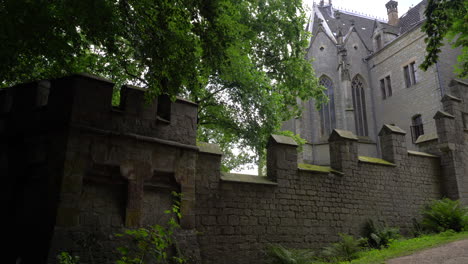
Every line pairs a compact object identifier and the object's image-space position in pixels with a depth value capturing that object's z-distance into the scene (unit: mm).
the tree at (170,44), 6266
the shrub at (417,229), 11062
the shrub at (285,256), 8086
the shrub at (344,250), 9039
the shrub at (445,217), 10703
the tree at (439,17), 5750
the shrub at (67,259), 5039
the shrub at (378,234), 9930
